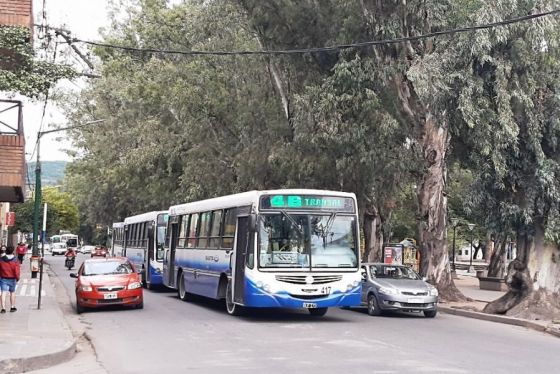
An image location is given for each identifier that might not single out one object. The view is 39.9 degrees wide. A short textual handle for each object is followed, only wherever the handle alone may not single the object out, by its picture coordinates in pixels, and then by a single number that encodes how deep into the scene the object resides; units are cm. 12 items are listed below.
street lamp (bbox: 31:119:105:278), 2958
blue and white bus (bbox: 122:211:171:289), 2973
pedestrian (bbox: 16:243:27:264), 4256
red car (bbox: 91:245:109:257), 5038
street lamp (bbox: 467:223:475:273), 5015
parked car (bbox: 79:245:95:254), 9643
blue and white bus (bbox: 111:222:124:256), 3884
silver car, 2006
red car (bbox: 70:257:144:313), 2058
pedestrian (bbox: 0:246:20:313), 1903
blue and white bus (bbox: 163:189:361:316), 1778
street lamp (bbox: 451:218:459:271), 4795
